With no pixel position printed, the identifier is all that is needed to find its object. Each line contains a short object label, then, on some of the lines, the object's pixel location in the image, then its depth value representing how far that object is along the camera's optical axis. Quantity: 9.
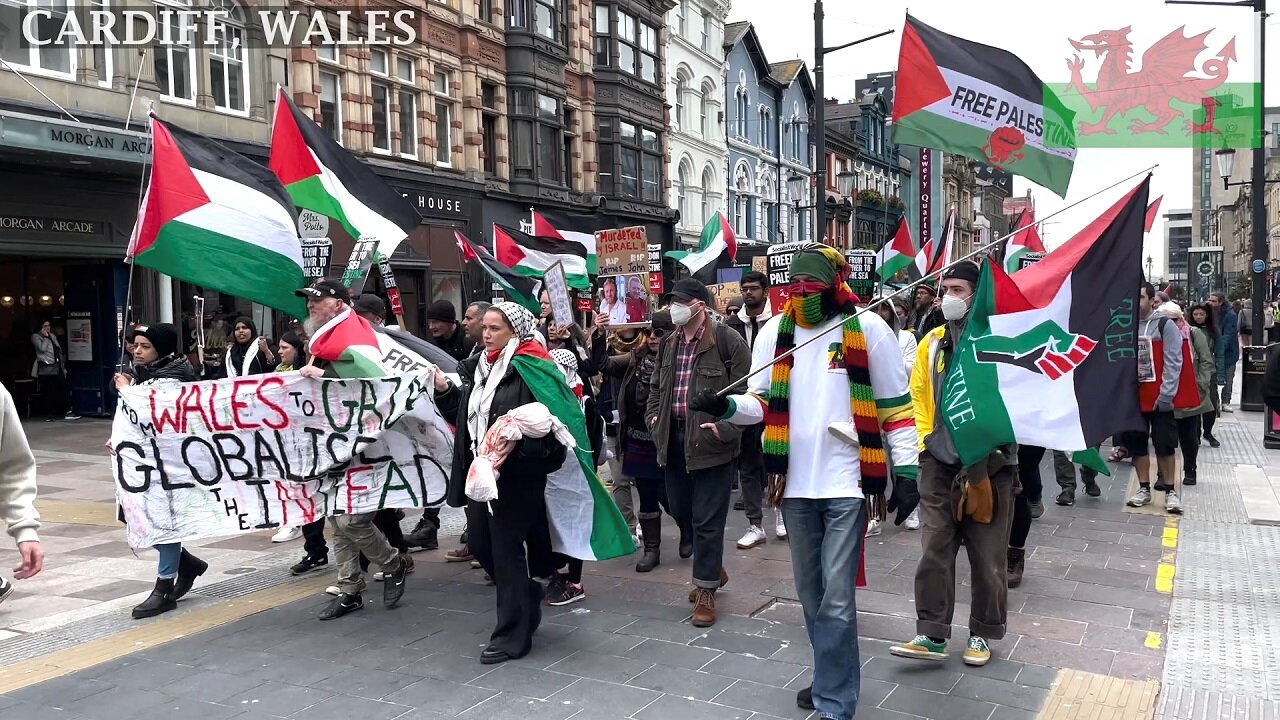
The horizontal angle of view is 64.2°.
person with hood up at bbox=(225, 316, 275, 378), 8.63
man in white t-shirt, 4.22
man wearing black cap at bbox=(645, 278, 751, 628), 5.90
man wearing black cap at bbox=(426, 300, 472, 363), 8.14
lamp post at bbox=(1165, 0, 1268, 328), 13.87
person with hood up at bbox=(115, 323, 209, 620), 6.21
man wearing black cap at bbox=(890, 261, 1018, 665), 4.98
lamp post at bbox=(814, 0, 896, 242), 16.22
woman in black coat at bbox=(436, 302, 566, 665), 5.20
